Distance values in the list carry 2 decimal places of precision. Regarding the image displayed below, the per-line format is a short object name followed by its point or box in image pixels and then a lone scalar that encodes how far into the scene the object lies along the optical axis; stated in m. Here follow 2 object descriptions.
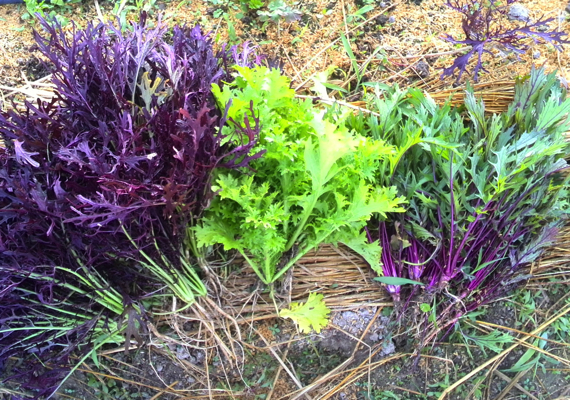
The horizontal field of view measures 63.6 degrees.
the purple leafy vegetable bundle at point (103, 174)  1.31
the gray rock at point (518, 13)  2.07
